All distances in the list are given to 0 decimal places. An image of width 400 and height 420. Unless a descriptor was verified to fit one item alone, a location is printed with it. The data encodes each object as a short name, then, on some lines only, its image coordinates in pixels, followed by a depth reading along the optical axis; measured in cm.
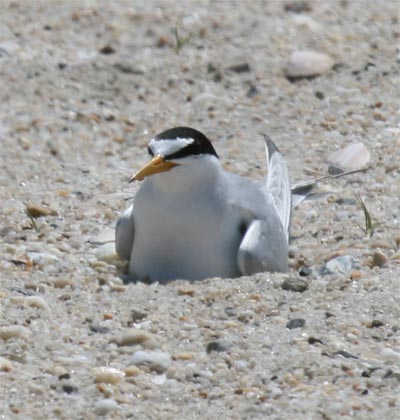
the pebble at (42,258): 1023
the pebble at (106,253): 1067
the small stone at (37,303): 919
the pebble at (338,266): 1002
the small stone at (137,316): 912
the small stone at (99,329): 891
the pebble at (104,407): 770
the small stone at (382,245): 1050
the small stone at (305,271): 1015
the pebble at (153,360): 831
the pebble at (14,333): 861
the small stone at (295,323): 887
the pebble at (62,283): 980
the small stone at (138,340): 864
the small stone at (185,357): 846
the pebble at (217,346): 856
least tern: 1001
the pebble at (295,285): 963
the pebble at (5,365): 811
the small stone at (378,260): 1016
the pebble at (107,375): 804
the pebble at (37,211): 1139
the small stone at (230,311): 920
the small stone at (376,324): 888
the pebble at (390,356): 833
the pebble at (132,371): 822
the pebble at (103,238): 1096
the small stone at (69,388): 793
